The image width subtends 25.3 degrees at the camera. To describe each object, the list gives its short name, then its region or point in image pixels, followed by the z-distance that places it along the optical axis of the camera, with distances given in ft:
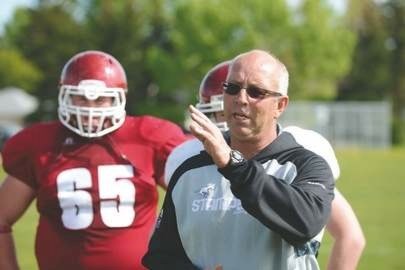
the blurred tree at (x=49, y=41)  176.24
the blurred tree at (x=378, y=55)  185.78
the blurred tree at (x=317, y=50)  158.51
